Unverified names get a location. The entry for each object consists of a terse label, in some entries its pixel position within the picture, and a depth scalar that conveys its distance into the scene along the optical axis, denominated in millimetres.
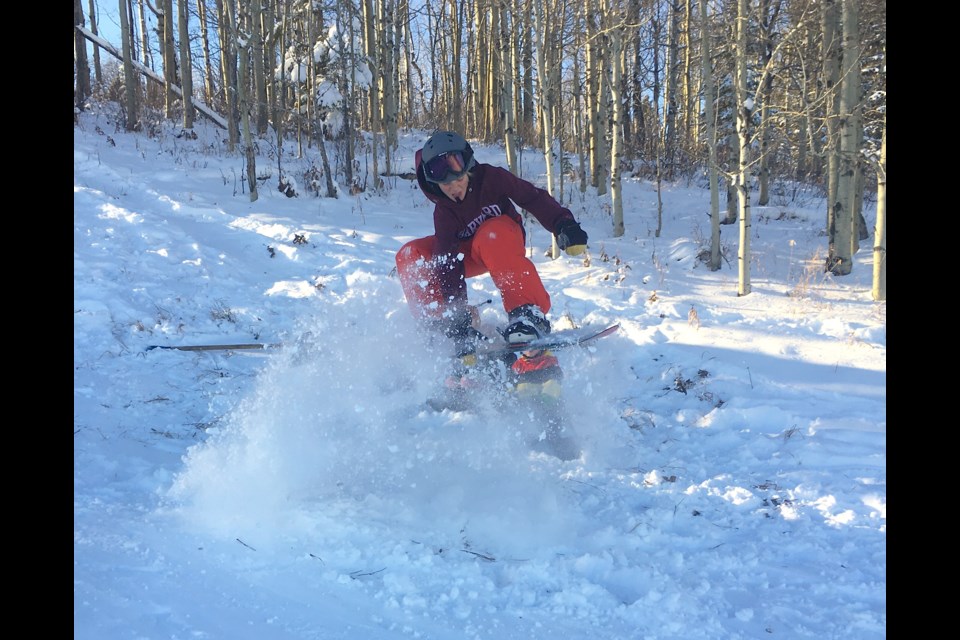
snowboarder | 3658
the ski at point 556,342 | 3561
